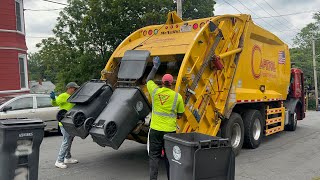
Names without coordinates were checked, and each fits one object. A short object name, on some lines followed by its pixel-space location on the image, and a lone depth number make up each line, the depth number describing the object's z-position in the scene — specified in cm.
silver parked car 752
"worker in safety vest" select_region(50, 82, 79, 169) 494
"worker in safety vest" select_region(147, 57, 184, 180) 400
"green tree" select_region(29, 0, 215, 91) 1548
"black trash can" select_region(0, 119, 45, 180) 340
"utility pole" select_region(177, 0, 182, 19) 1084
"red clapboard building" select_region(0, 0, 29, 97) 1263
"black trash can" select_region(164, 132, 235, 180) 292
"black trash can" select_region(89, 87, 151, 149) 405
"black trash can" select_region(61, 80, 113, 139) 441
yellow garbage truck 434
